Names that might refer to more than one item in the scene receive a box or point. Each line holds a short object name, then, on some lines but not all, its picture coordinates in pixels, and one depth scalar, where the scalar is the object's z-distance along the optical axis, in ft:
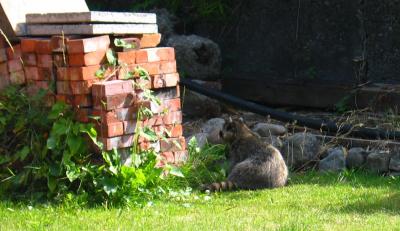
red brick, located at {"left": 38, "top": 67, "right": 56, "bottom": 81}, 48.67
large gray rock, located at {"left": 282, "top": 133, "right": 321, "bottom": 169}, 60.41
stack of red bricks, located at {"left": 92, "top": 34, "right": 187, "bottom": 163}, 47.36
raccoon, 53.53
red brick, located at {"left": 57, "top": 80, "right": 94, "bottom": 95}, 47.31
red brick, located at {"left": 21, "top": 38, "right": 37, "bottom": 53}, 49.28
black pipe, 62.83
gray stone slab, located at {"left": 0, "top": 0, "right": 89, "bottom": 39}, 50.00
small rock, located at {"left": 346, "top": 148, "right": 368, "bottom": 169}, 59.02
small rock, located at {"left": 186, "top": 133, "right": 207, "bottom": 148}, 60.72
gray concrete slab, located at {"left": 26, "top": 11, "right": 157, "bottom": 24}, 48.02
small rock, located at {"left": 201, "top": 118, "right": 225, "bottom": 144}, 61.76
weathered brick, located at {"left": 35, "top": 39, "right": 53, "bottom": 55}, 48.34
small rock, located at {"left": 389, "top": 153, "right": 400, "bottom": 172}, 57.79
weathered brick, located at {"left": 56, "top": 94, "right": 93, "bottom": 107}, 47.65
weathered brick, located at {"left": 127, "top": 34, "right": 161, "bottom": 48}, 50.77
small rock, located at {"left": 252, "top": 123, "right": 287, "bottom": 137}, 64.31
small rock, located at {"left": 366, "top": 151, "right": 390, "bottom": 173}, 58.13
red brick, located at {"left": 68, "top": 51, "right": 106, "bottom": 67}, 47.03
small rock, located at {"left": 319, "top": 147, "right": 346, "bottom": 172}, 58.87
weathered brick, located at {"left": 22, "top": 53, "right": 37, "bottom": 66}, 49.48
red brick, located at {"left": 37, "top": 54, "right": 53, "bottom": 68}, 48.44
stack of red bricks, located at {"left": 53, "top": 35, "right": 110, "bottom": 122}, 47.06
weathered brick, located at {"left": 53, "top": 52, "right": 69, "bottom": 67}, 47.73
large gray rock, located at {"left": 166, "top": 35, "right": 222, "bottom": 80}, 77.16
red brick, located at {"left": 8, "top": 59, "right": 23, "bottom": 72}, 50.59
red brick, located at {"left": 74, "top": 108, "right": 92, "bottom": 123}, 47.65
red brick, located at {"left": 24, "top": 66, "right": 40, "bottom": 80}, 49.51
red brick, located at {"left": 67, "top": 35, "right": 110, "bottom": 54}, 46.81
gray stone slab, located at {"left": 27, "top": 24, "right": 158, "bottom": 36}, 47.73
